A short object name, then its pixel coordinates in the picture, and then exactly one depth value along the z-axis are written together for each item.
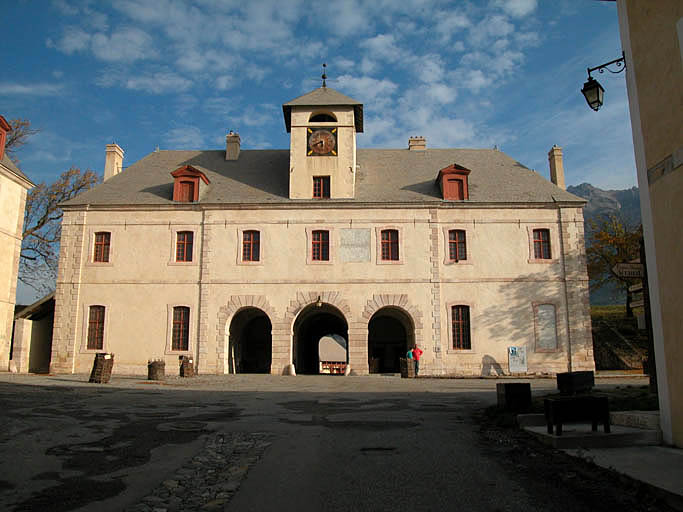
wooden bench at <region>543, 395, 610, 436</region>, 7.07
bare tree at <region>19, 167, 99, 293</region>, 33.38
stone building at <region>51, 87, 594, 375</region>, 25.91
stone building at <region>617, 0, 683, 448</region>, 6.87
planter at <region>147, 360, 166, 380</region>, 19.70
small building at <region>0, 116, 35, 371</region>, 25.31
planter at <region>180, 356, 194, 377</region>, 22.48
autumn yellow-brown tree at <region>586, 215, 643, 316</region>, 35.22
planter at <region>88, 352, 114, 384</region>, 18.28
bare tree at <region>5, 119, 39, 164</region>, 32.44
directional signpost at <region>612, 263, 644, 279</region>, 9.12
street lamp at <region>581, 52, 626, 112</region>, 9.55
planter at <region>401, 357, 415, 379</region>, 23.83
